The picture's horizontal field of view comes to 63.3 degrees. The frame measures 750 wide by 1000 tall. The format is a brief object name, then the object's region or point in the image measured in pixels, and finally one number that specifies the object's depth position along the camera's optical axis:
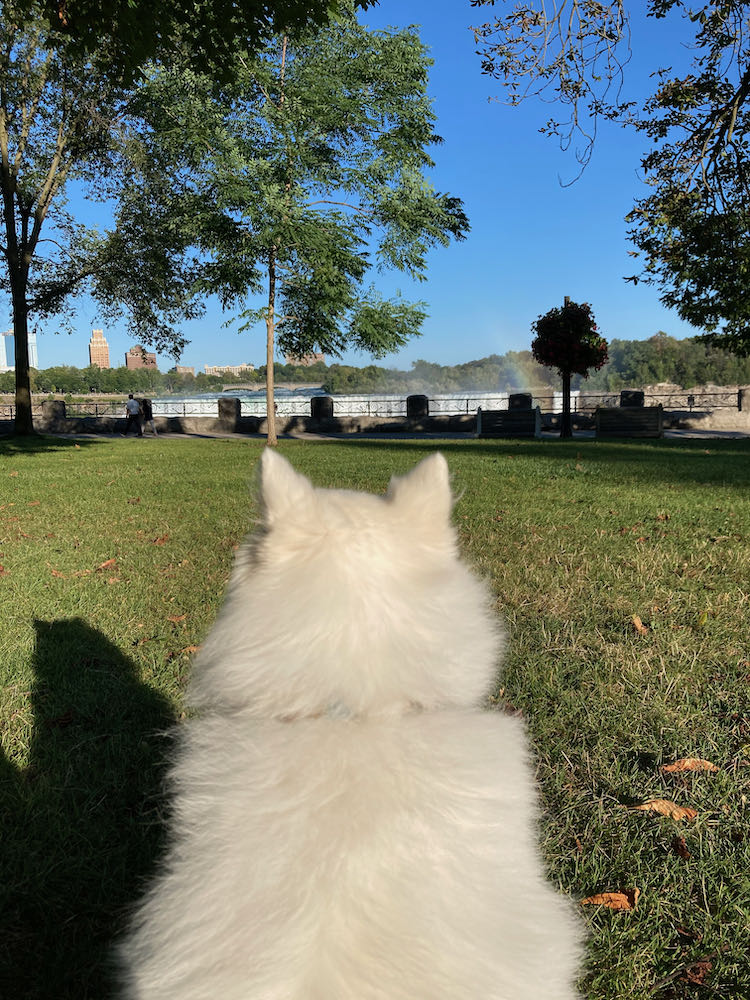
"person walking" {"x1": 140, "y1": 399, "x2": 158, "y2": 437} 32.97
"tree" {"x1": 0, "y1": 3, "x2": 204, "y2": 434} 23.75
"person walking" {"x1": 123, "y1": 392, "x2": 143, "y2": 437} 31.39
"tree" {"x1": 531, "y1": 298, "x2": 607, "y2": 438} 27.22
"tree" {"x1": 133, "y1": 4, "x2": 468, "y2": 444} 20.69
